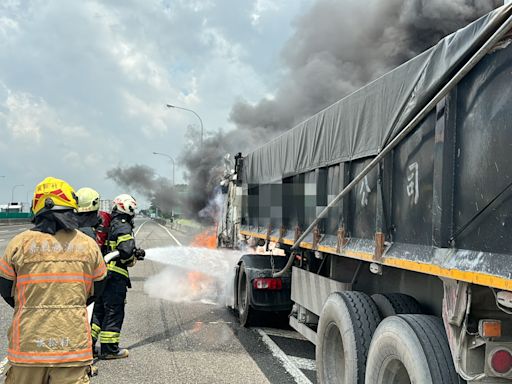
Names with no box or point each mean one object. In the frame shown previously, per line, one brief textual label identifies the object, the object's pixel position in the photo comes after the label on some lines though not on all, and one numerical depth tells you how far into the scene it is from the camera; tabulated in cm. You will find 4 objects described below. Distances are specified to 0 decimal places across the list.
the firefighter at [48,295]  288
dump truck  249
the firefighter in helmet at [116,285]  589
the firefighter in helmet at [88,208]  529
